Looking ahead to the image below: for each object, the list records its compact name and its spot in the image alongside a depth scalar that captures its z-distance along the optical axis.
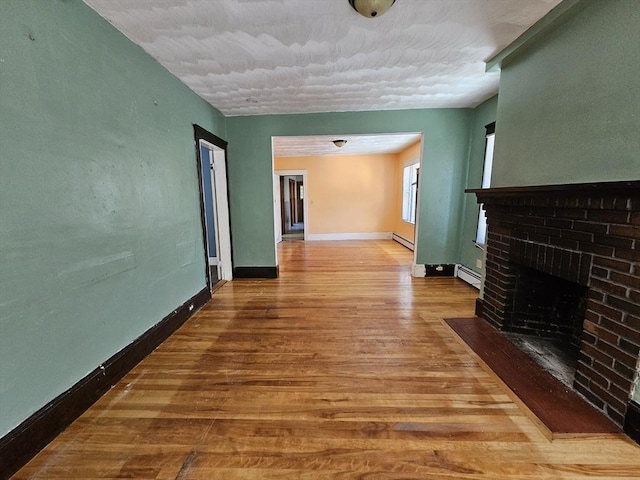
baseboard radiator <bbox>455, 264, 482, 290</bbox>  3.42
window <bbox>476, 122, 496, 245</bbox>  3.22
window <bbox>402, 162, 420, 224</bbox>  6.36
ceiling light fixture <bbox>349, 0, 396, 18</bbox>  1.54
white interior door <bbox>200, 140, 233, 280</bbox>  3.70
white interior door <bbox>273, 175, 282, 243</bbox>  6.80
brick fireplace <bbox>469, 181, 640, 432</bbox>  1.29
